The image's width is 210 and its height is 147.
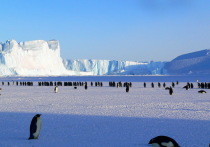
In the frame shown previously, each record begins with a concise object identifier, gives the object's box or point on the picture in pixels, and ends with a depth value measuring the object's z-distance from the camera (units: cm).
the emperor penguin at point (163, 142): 1144
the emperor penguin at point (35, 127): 1372
